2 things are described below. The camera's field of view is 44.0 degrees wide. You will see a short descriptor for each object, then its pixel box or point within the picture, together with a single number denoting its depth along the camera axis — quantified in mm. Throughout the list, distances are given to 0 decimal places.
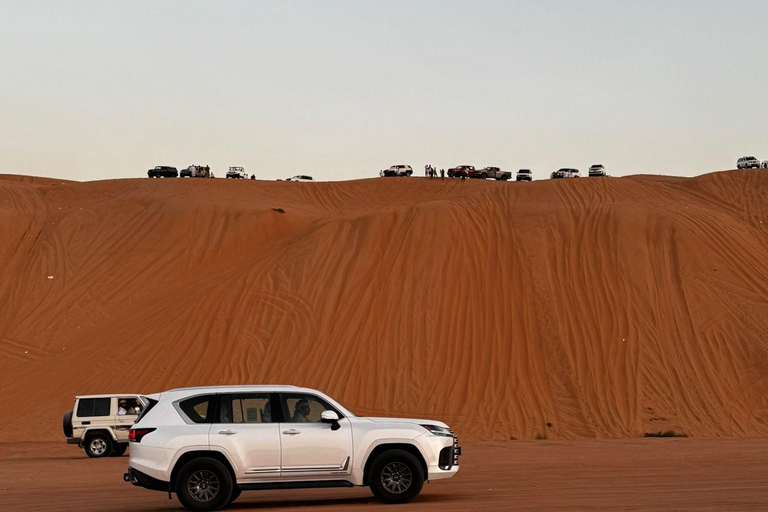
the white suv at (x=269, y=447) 12266
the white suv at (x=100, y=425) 23219
